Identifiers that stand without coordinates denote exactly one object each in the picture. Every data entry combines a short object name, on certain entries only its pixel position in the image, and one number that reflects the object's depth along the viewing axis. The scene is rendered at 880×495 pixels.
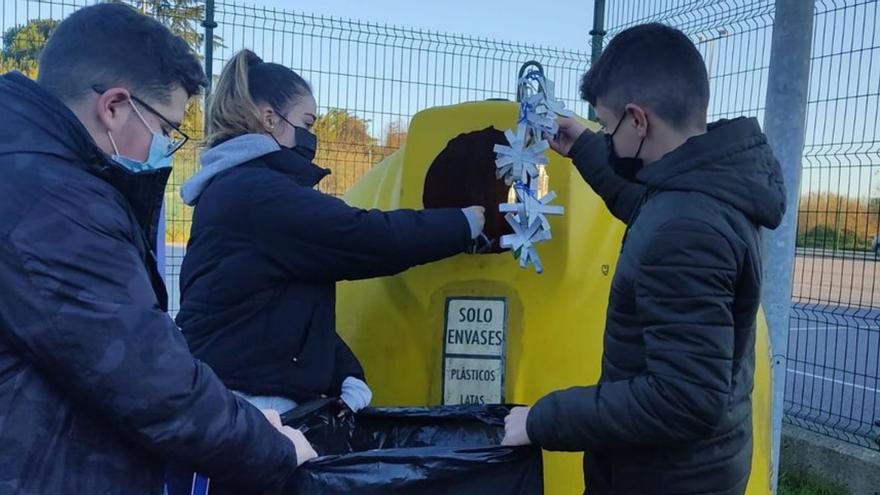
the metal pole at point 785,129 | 2.97
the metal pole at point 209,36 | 4.96
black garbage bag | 1.68
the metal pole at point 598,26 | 5.43
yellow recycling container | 2.21
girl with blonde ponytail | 1.95
